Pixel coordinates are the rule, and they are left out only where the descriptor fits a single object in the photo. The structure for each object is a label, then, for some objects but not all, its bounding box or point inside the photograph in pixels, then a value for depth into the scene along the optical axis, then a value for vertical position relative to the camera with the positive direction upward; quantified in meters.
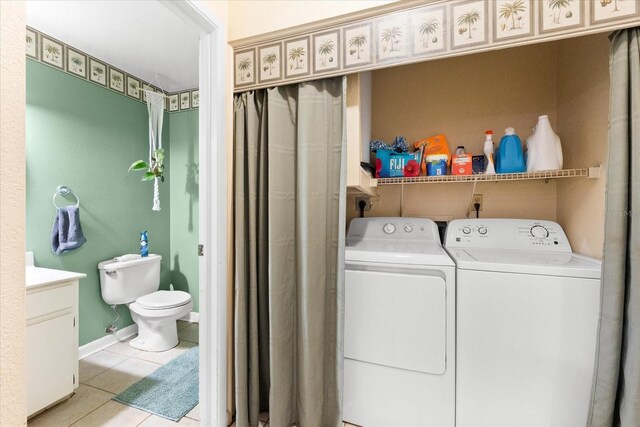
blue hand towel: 2.02 -0.21
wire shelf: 1.46 +0.18
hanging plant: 2.60 +0.36
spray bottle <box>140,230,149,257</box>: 2.58 -0.39
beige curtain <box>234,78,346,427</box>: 1.33 -0.22
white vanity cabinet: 1.48 -0.78
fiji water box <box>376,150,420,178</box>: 1.93 +0.30
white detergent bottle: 1.58 +0.34
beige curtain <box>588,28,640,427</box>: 0.99 -0.18
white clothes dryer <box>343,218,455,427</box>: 1.28 -0.65
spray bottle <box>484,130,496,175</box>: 1.74 +0.35
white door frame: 1.36 -0.03
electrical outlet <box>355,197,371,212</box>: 2.19 +0.04
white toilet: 2.23 -0.84
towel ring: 2.05 +0.09
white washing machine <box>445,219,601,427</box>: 1.14 -0.58
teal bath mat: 1.62 -1.23
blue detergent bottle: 1.69 +0.33
